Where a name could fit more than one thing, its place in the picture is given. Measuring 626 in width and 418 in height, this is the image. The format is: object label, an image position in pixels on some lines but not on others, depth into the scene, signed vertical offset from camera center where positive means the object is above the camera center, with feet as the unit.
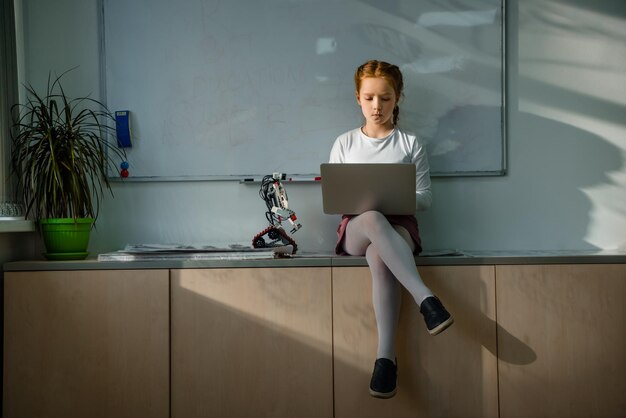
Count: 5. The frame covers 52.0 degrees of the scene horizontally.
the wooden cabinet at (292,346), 7.56 -1.70
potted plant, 8.07 +0.36
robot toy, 8.14 -0.13
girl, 7.02 -0.32
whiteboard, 8.97 +1.76
